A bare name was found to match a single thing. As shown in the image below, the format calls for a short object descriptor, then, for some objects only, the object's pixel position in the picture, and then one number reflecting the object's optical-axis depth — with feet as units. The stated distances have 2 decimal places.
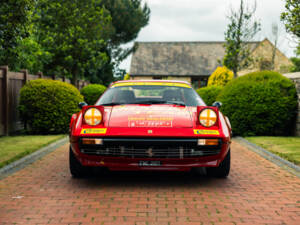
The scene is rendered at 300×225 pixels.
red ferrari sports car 14.26
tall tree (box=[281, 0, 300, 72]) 33.96
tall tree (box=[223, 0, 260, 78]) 77.56
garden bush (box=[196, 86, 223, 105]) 51.48
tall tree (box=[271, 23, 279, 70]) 110.63
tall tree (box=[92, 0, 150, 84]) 113.50
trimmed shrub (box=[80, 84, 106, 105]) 69.56
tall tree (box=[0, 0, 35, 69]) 23.32
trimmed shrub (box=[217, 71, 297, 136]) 31.83
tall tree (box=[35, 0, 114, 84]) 65.67
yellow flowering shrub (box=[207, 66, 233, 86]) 76.59
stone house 139.95
